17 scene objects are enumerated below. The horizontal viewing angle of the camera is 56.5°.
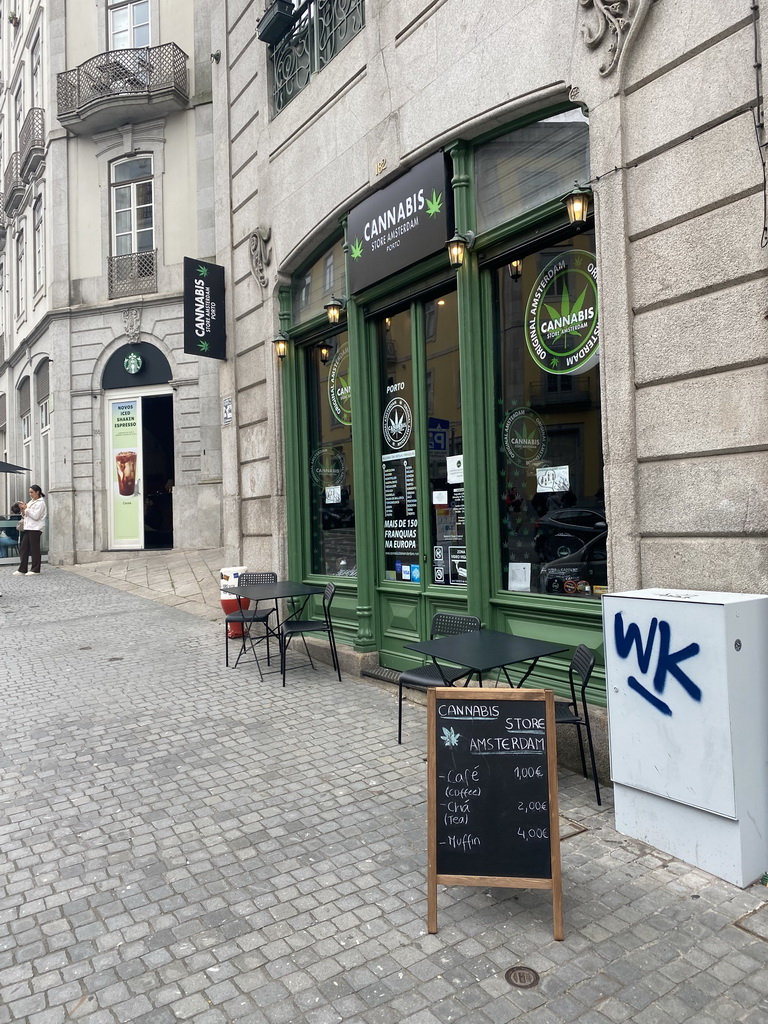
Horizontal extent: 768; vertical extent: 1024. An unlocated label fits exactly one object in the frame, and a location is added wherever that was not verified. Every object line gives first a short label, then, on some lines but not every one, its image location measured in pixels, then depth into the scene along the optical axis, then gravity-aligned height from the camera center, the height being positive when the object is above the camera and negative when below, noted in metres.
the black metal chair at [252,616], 7.93 -1.02
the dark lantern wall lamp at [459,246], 5.82 +2.24
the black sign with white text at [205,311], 9.20 +2.84
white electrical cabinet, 3.35 -1.05
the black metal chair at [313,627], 7.05 -1.04
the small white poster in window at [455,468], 6.31 +0.46
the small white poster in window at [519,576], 5.65 -0.47
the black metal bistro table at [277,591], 7.34 -0.70
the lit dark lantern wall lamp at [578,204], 4.77 +2.10
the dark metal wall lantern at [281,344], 8.59 +2.17
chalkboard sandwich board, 3.05 -1.18
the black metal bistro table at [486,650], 4.32 -0.85
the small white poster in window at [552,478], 5.33 +0.29
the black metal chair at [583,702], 4.19 -1.15
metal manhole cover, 2.67 -1.74
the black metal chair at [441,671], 4.97 -1.07
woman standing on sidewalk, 15.95 +0.08
